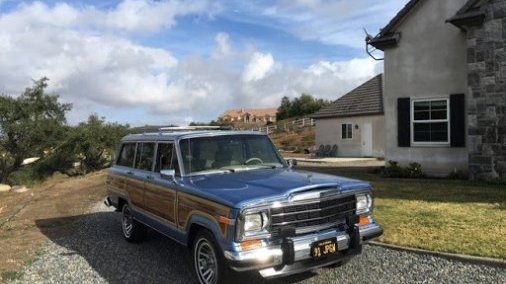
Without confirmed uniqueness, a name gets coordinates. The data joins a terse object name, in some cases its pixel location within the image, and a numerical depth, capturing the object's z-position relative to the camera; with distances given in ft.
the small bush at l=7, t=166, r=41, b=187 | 106.73
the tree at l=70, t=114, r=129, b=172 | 112.27
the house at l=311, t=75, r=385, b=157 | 96.68
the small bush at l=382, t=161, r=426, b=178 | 49.39
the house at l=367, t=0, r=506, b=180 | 42.16
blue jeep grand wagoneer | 16.72
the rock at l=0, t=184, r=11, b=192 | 83.57
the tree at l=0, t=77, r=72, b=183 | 104.88
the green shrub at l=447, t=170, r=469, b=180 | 46.65
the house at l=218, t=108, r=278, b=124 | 406.62
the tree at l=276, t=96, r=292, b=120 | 227.61
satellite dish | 53.06
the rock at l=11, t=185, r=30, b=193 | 79.93
